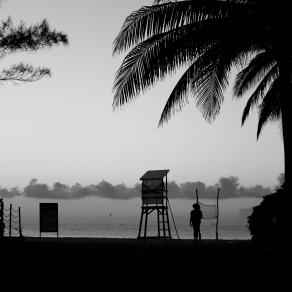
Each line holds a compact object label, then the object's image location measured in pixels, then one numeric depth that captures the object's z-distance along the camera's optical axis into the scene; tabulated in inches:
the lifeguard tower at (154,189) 941.2
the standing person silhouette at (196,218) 856.3
